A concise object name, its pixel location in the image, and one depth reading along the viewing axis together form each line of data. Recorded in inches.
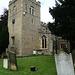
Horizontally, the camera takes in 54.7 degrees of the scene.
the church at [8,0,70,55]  562.6
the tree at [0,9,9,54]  412.4
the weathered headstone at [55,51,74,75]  123.3
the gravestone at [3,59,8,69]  204.0
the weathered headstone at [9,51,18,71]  182.9
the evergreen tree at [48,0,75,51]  213.0
